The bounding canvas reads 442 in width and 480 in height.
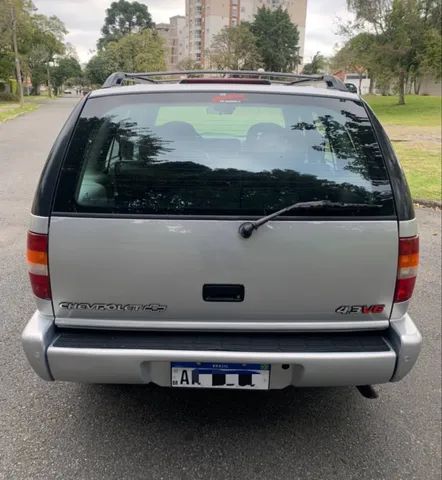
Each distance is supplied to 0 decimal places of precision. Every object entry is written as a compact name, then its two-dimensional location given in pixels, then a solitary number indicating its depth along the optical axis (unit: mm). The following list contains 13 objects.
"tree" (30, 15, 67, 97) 45219
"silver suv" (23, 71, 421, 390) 2197
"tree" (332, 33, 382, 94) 34500
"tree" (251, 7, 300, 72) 83812
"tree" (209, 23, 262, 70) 58469
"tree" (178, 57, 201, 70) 69250
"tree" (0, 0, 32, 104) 28159
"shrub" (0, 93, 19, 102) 38838
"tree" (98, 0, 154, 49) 105750
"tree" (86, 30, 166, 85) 50531
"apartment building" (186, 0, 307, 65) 104562
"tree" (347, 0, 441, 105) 32656
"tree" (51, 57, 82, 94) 73912
